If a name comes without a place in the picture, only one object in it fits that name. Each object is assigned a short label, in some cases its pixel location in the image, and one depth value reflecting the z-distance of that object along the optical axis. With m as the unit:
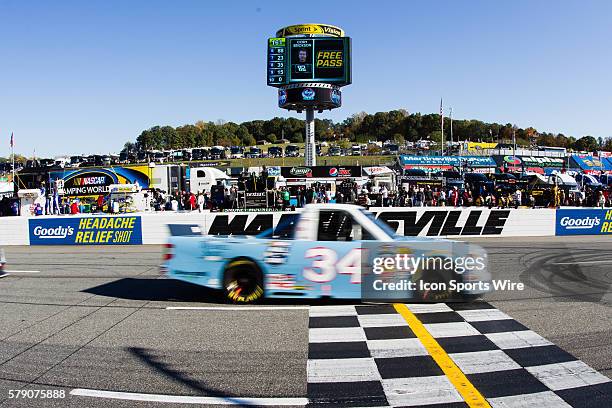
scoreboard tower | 44.09
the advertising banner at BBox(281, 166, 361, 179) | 38.25
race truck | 7.61
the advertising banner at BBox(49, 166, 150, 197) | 32.22
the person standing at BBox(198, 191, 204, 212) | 23.96
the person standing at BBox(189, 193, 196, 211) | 25.68
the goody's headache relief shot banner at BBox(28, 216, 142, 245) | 18.52
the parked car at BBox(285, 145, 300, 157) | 80.12
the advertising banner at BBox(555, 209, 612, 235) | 19.17
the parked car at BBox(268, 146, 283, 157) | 80.31
